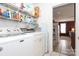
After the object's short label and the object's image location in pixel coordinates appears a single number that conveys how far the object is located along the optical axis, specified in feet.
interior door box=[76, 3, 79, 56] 6.21
